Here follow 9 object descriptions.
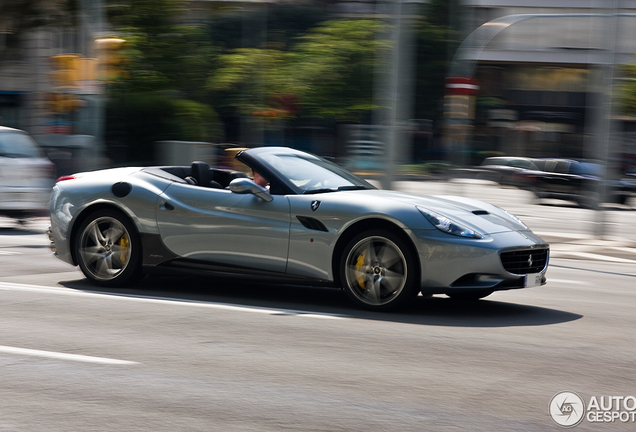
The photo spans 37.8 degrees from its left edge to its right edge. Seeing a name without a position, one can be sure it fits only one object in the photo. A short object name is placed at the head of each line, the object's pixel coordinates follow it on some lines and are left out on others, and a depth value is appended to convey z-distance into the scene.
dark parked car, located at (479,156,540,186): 32.22
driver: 7.56
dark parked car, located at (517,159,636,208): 26.19
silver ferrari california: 6.83
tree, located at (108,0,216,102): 33.28
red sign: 25.45
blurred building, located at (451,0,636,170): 52.94
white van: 14.91
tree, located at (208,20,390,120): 54.12
